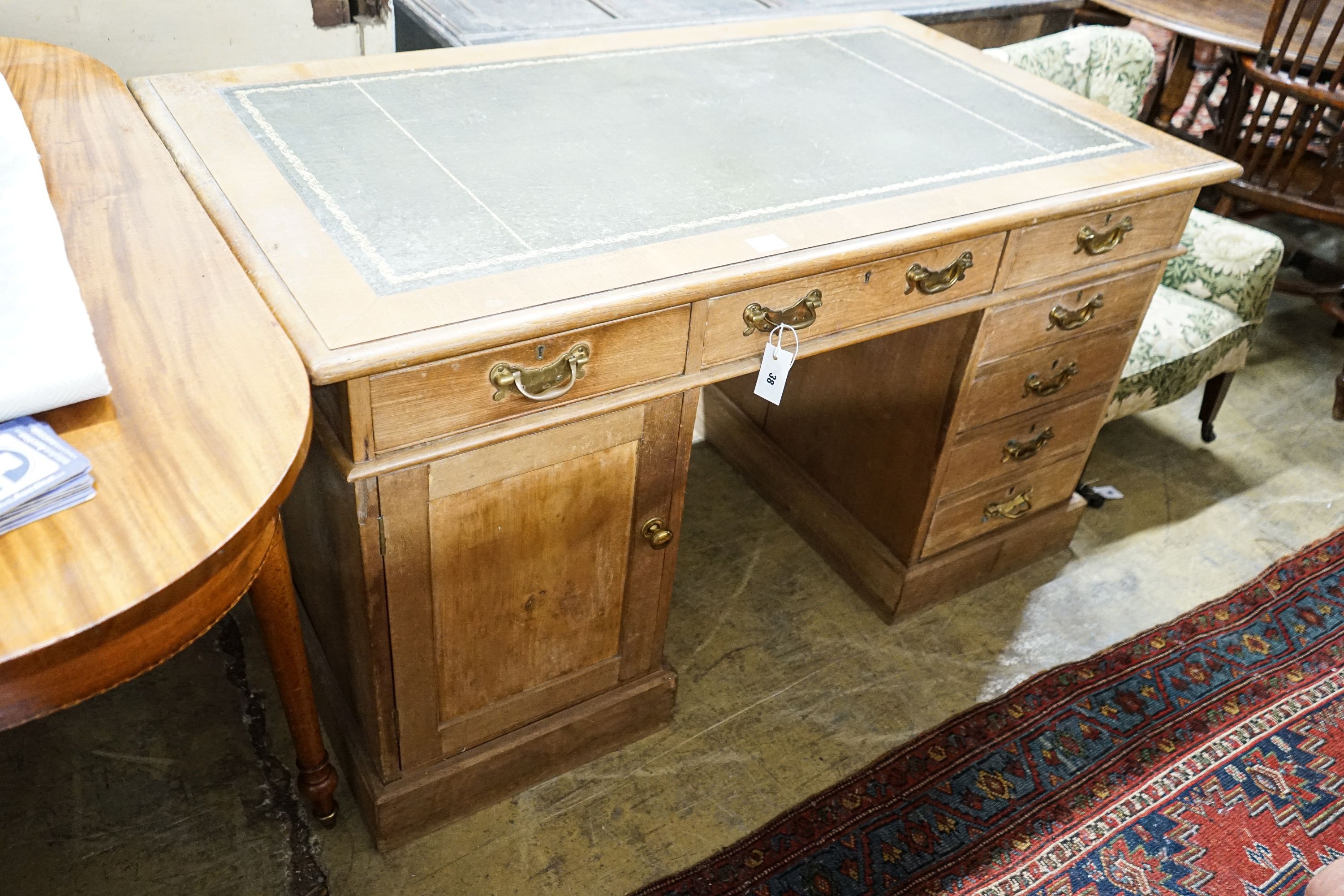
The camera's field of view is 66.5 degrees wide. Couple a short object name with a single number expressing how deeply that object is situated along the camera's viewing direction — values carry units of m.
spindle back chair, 2.68
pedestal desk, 1.22
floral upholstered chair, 2.31
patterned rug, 1.65
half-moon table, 0.76
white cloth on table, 0.88
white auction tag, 1.40
